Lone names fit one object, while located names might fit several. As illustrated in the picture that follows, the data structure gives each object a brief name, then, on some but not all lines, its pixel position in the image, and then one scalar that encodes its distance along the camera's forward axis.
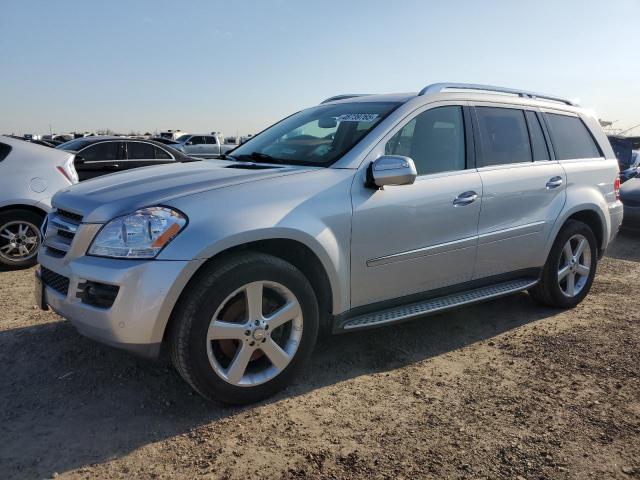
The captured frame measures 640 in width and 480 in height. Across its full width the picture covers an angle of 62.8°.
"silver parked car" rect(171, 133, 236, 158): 23.90
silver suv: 2.60
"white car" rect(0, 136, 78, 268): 5.46
